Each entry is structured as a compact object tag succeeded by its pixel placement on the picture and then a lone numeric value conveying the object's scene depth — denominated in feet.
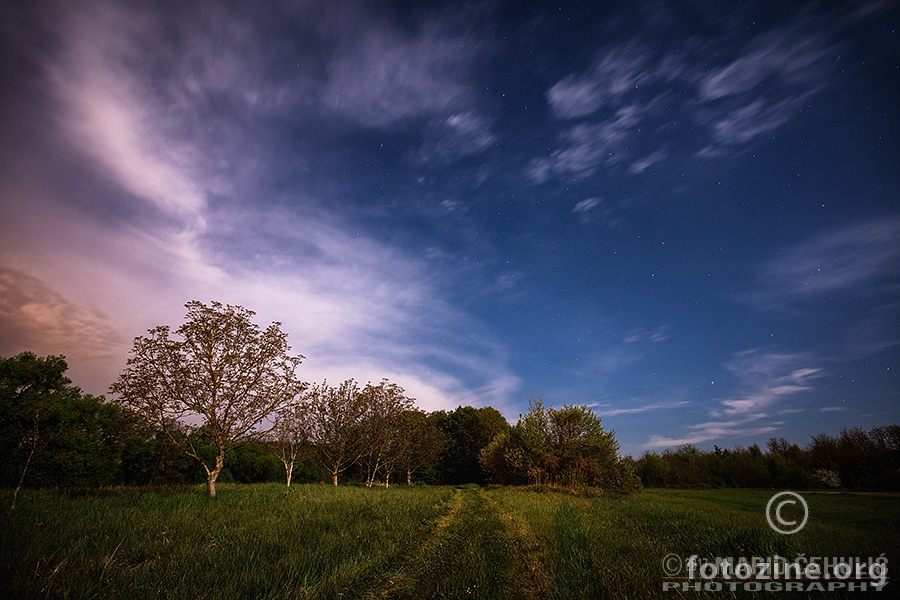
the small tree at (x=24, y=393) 54.85
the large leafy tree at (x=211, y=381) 46.83
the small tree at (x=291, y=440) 95.15
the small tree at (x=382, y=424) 119.85
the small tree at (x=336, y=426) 111.14
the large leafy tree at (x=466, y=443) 213.25
